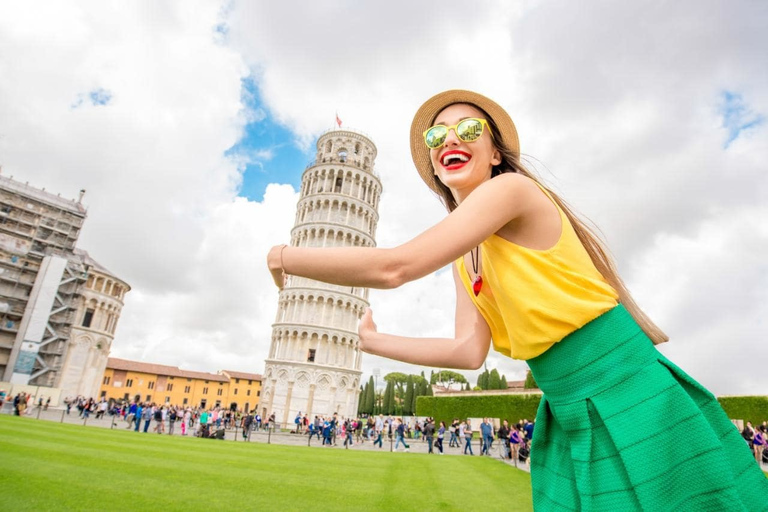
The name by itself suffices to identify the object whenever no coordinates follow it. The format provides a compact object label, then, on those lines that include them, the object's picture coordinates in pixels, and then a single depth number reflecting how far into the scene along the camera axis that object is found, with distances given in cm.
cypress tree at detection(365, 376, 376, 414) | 6962
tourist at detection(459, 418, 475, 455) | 2043
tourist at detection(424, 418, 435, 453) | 2078
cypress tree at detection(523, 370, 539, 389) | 4001
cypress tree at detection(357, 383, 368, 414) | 7075
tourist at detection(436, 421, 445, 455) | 2186
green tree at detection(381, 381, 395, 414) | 6378
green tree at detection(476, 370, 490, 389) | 5956
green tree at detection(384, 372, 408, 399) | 10762
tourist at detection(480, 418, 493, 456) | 1989
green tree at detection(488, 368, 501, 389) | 5978
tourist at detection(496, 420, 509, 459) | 1789
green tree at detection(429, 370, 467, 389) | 9451
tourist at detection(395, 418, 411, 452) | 2270
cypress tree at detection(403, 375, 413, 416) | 6419
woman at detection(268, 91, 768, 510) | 120
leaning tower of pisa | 4488
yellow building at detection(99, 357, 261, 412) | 7338
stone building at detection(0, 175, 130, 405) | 4712
